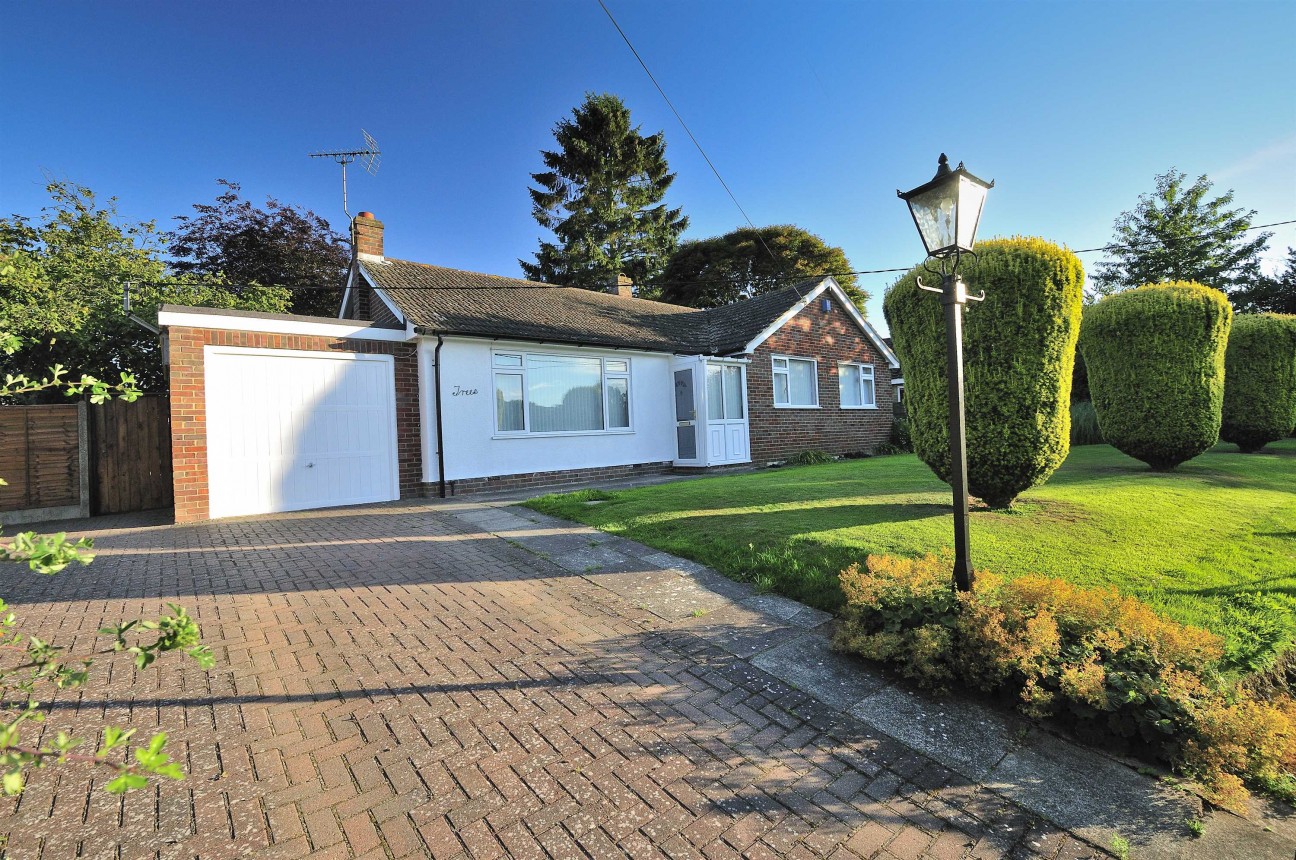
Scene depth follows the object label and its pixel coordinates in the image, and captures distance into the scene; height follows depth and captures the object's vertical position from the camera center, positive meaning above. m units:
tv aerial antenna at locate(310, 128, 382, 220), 14.41 +7.61
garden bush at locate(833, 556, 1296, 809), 2.51 -1.33
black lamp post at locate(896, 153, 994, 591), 3.89 +1.33
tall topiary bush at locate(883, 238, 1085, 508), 6.17 +0.69
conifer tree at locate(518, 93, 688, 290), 31.48 +13.68
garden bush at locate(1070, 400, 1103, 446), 16.52 -0.24
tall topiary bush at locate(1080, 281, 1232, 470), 9.76 +0.86
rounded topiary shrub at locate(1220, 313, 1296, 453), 12.59 +0.78
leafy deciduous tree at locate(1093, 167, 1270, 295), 29.00 +9.27
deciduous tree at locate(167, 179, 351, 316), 21.08 +7.94
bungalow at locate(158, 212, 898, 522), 9.07 +1.09
